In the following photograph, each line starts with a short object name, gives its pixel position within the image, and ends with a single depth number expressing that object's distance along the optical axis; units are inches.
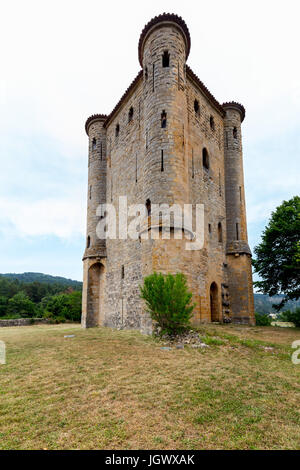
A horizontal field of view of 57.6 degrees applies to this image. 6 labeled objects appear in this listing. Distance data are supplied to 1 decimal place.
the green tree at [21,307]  1304.1
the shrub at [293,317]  712.7
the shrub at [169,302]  345.7
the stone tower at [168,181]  471.2
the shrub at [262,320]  841.3
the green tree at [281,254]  665.0
